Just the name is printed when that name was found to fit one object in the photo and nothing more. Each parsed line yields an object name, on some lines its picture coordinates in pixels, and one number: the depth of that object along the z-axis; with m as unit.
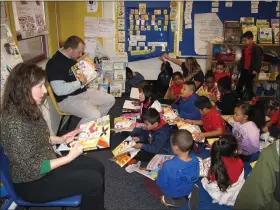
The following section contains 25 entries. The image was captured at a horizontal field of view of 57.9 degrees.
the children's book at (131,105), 3.85
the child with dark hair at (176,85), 4.20
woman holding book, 1.50
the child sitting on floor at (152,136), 2.63
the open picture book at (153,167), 2.52
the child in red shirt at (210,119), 2.98
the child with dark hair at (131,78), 5.21
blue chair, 1.50
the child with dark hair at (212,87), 4.04
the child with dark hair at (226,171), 2.09
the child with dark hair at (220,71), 4.53
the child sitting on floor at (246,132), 2.71
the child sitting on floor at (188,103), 3.55
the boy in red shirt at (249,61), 4.50
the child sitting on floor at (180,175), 2.06
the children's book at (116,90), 5.00
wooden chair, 2.98
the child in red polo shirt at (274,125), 3.13
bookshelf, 4.97
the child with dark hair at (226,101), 3.90
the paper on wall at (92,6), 5.01
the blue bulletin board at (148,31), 5.09
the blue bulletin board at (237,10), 4.98
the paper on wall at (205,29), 5.12
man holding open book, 2.96
